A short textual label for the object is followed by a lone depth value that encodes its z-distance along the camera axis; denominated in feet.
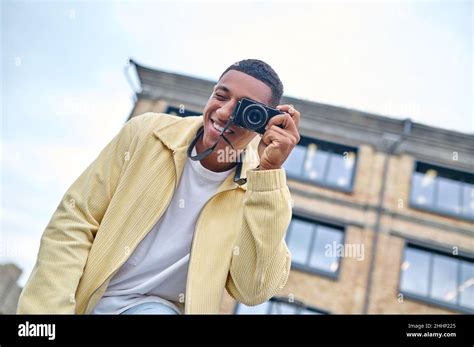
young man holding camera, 2.92
